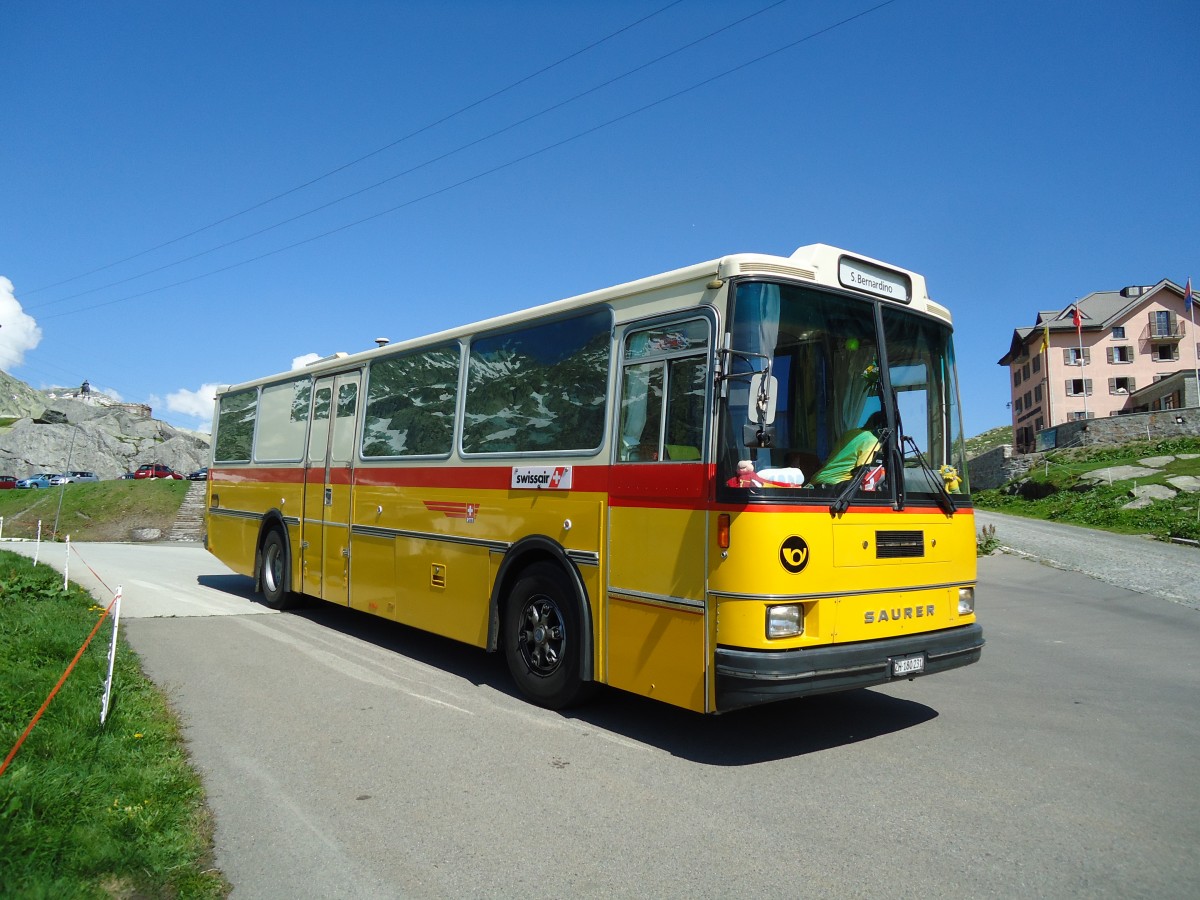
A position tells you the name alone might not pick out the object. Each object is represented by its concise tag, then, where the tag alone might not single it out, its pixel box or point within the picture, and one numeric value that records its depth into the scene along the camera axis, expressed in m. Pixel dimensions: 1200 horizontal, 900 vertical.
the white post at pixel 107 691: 5.36
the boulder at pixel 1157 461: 31.70
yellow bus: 5.30
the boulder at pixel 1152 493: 26.12
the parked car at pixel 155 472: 65.44
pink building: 68.13
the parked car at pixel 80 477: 60.33
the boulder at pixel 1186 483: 26.25
